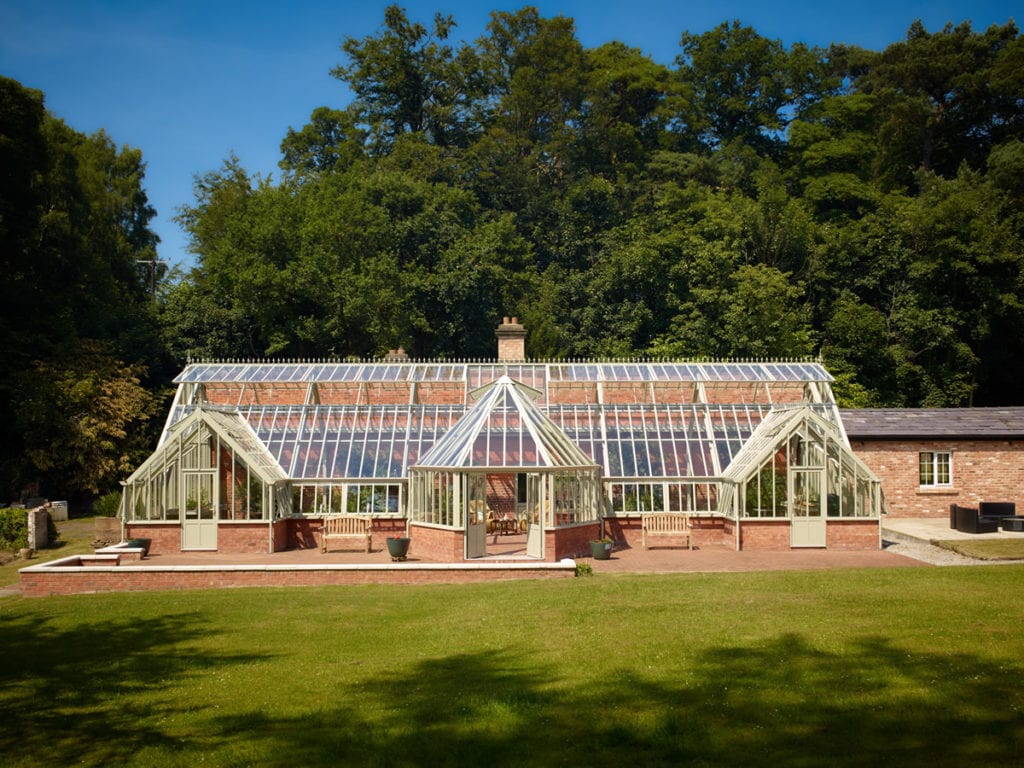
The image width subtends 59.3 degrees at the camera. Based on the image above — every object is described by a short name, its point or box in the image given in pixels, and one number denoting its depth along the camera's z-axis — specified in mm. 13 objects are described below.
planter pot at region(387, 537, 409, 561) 19062
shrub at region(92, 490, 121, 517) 26797
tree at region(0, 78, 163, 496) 31656
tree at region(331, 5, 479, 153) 57438
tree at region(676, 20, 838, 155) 52844
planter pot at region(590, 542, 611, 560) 19375
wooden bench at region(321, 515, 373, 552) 20938
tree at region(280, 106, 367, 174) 57031
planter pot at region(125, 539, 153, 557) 20172
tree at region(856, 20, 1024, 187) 43844
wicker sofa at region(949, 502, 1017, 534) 22938
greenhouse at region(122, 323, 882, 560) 20266
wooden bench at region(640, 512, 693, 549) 21250
